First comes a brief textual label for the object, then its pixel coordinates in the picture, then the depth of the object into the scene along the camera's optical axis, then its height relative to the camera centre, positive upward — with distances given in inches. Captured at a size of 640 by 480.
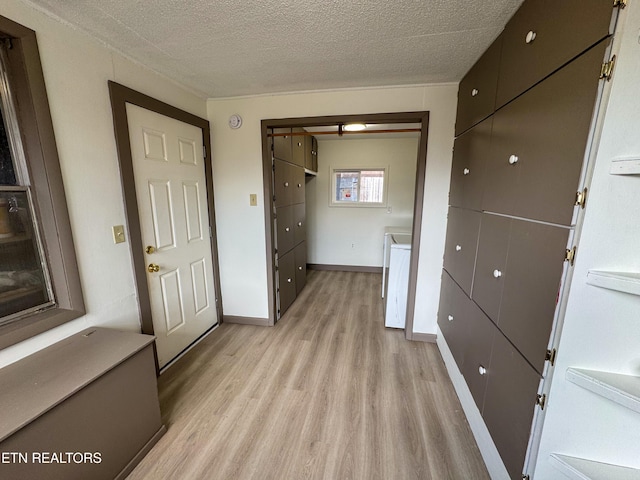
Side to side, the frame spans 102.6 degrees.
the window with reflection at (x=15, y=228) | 45.6 -6.3
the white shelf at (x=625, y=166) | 27.7 +3.2
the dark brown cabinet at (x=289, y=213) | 109.0 -9.1
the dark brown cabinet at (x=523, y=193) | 33.9 +0.3
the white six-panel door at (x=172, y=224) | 72.1 -9.4
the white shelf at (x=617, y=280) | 28.6 -9.8
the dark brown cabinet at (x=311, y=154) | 147.9 +24.9
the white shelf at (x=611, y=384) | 29.2 -22.7
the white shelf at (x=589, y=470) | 32.4 -35.5
